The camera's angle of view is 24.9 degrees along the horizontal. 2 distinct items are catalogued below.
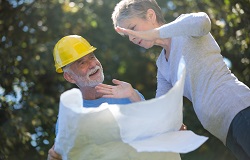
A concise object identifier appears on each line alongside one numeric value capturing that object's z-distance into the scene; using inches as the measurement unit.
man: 133.6
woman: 102.4
